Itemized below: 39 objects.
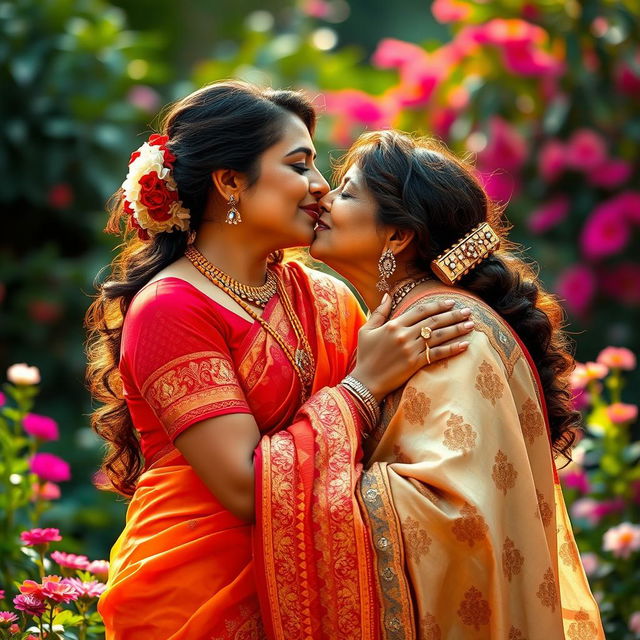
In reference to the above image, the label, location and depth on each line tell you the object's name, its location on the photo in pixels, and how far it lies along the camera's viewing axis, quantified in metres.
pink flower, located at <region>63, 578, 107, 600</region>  3.32
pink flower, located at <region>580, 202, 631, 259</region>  6.23
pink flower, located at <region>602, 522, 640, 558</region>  4.34
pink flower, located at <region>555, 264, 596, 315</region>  6.31
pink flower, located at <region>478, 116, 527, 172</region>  6.47
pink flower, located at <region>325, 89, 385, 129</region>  6.86
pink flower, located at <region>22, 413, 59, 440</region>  4.34
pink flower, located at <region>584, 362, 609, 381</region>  4.54
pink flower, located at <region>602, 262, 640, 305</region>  6.40
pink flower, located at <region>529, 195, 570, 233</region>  6.44
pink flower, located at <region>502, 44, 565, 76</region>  6.39
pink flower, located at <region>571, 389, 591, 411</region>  5.00
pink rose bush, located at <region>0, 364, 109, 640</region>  3.25
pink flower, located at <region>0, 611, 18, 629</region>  3.19
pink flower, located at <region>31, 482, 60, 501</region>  4.27
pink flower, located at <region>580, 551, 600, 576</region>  4.44
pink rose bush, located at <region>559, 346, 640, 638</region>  4.43
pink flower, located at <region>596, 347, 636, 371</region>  4.62
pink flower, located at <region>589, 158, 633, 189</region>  6.33
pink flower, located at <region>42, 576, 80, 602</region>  3.21
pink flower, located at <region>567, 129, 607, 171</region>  6.36
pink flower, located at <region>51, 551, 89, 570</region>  3.58
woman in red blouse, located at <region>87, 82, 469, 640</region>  3.08
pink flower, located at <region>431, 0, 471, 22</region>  6.89
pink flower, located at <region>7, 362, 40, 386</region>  4.27
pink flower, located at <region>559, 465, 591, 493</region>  4.75
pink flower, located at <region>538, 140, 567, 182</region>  6.43
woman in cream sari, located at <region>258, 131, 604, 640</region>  3.03
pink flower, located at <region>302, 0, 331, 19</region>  9.54
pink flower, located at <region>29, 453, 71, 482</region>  4.26
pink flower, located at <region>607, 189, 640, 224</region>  6.23
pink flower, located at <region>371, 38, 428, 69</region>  7.05
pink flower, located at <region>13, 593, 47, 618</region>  3.20
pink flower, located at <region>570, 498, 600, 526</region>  4.65
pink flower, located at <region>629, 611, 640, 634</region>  4.09
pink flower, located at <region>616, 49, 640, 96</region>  6.30
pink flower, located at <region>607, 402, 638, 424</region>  4.57
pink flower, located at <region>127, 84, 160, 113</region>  7.20
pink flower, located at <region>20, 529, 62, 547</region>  3.52
